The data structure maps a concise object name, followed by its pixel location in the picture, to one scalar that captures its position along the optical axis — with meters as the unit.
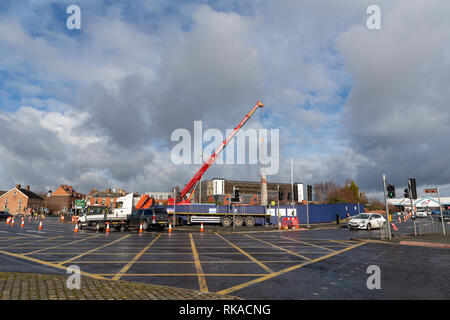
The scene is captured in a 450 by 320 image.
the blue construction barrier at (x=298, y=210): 28.28
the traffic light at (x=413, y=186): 16.70
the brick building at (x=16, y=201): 84.81
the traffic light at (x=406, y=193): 16.86
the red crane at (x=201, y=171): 33.88
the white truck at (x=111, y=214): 22.17
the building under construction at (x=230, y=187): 117.89
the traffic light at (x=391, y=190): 15.46
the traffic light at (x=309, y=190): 24.59
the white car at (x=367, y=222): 21.97
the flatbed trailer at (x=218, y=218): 28.03
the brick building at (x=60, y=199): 94.12
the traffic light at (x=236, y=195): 22.67
